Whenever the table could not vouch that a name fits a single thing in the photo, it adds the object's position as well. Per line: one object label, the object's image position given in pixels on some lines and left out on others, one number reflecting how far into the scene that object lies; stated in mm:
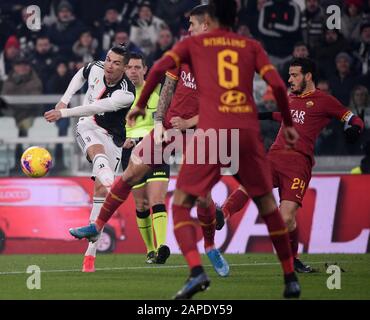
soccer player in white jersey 12719
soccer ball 12844
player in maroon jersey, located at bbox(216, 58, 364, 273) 12461
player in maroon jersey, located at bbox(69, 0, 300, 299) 9328
